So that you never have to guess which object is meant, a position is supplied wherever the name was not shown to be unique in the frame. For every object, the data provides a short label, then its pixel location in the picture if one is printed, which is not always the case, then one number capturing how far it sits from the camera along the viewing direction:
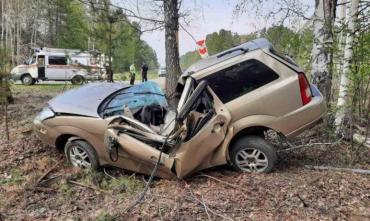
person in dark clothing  25.98
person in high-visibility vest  19.25
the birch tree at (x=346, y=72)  6.37
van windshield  26.55
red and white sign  8.66
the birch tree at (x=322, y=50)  8.05
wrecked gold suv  5.35
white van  26.38
